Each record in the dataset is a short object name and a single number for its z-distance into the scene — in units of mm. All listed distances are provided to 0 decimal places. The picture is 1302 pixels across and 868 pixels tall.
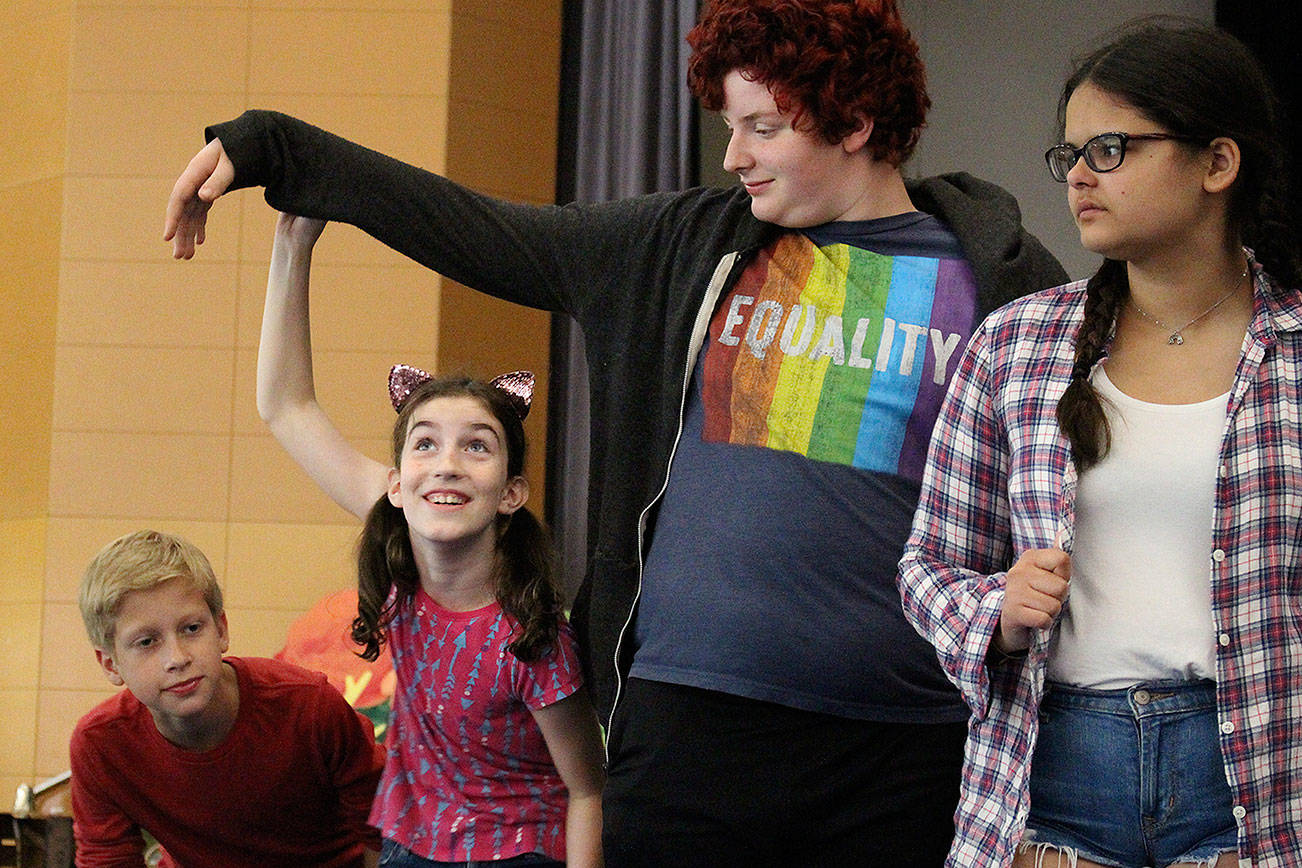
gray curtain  6800
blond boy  4292
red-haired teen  3780
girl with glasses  3501
